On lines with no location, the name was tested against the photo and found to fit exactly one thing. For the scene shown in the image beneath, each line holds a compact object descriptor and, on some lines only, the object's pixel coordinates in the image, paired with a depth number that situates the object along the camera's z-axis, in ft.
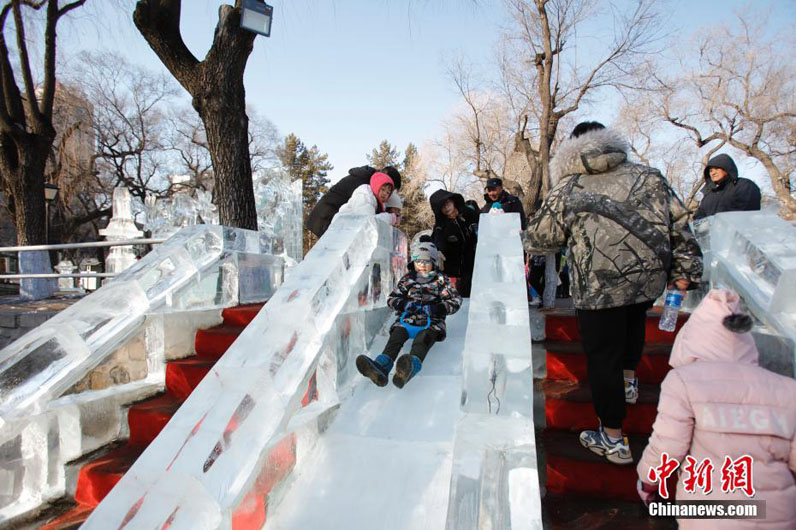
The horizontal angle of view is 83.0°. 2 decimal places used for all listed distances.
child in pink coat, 4.70
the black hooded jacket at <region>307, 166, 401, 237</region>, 14.71
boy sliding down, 9.11
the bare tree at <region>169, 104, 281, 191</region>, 103.24
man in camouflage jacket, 7.14
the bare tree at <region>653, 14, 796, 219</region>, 61.16
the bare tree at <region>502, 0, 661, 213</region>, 47.47
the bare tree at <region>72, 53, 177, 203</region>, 81.92
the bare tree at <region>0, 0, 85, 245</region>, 31.22
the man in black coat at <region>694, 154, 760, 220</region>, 12.95
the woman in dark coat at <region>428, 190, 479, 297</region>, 16.26
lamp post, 37.47
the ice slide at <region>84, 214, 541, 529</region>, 5.86
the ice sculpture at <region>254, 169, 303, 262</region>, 23.39
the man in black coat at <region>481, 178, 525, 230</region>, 16.03
